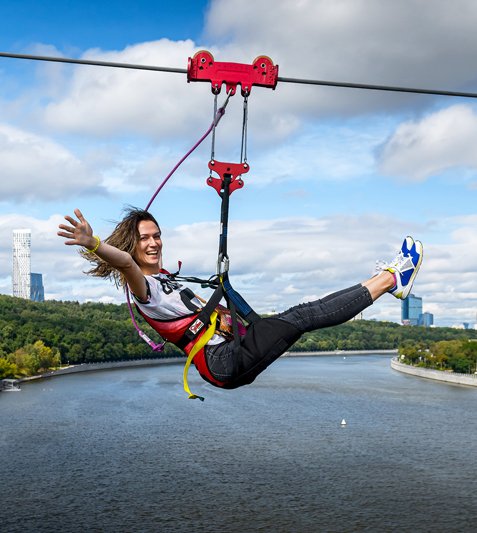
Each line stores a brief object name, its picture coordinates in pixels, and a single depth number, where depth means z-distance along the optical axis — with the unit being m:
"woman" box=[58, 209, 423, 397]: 4.14
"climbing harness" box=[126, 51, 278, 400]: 4.16
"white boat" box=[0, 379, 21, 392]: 61.75
